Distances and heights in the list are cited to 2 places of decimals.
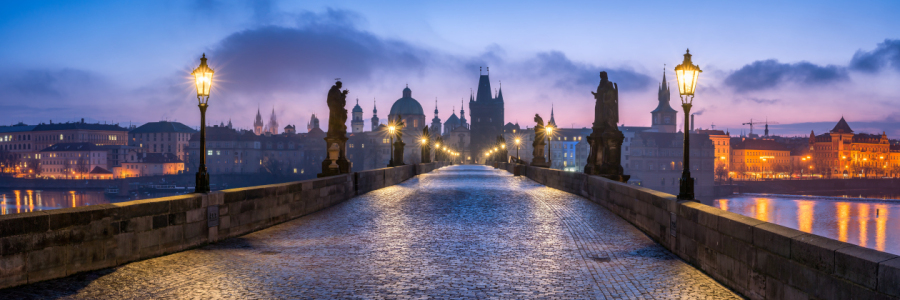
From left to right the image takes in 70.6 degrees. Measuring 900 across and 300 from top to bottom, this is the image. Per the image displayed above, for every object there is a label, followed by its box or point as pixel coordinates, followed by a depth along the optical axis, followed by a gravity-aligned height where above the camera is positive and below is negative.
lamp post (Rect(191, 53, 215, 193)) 11.75 +1.38
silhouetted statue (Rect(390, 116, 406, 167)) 42.75 +0.55
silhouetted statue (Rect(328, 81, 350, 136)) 23.12 +1.71
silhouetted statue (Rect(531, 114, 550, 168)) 41.97 +0.70
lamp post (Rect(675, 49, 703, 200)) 11.23 +1.34
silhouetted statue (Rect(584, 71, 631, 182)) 22.84 +0.66
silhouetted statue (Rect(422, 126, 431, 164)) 56.38 +0.61
